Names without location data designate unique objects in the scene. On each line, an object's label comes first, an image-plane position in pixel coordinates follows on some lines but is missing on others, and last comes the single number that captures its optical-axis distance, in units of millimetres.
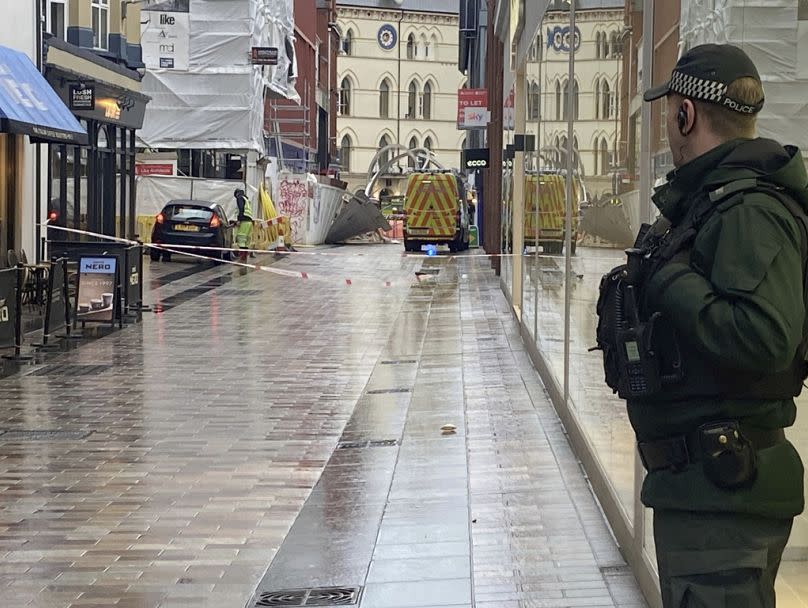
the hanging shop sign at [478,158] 33031
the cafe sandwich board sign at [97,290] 17031
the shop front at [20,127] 17177
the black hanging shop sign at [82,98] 22250
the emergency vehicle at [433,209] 43188
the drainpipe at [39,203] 21141
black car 32500
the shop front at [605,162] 4051
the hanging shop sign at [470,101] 43269
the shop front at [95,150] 22312
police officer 3025
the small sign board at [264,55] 41875
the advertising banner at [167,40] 41500
